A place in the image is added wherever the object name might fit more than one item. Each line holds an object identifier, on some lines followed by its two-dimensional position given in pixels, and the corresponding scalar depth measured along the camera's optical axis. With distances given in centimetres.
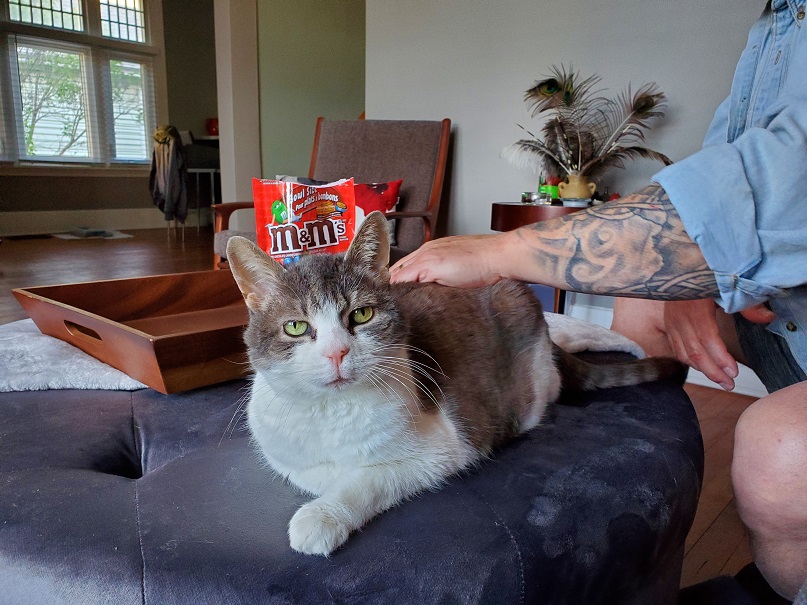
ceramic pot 223
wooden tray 93
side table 211
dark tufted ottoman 57
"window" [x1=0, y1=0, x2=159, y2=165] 566
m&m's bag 114
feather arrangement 221
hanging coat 512
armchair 273
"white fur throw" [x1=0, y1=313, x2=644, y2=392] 98
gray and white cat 66
